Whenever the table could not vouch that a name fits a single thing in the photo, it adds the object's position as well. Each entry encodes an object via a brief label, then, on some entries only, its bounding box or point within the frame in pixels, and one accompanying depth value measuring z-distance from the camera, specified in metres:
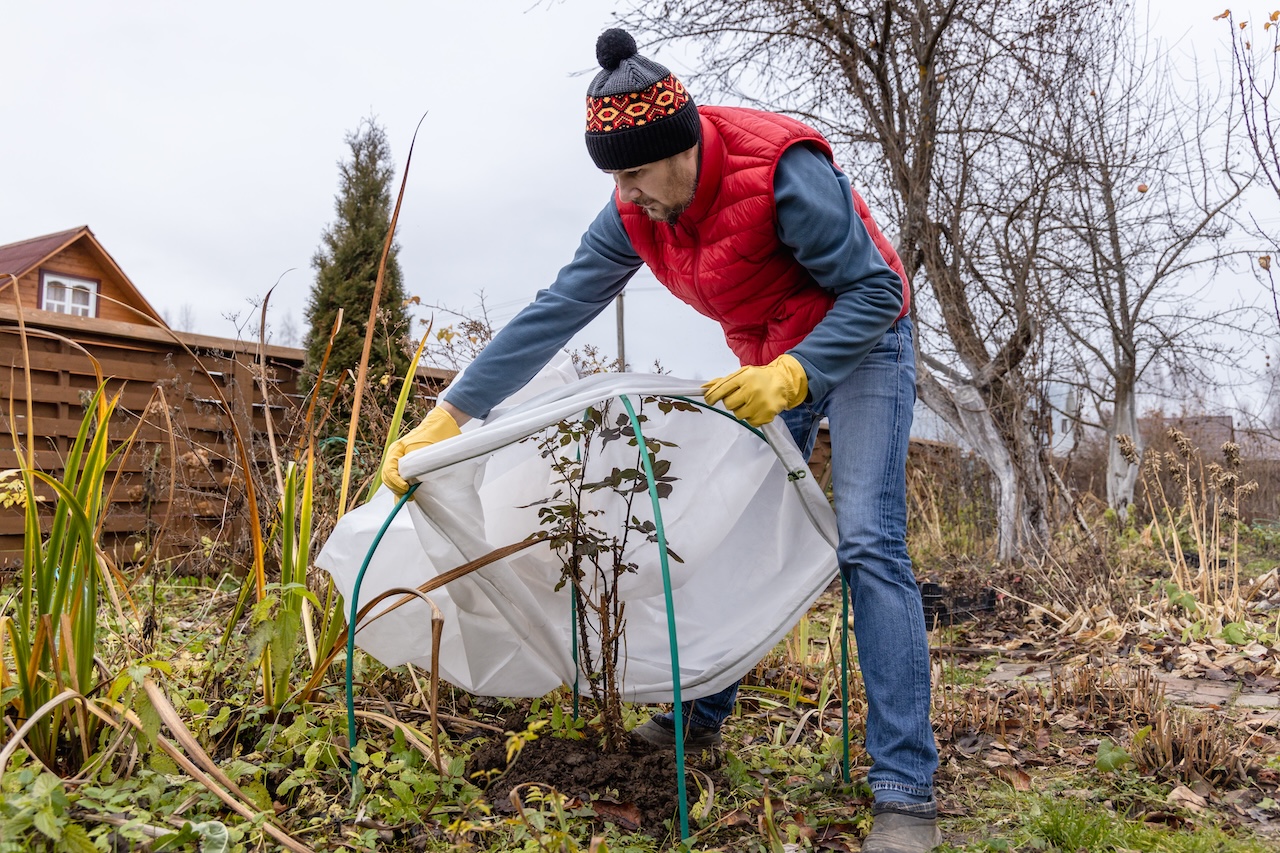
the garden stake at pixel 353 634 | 1.52
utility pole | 11.83
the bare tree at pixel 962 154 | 5.39
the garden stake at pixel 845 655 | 1.79
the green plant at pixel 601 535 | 1.66
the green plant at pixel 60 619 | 1.46
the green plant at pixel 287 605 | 1.68
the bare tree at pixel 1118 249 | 6.28
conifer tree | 5.56
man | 1.59
